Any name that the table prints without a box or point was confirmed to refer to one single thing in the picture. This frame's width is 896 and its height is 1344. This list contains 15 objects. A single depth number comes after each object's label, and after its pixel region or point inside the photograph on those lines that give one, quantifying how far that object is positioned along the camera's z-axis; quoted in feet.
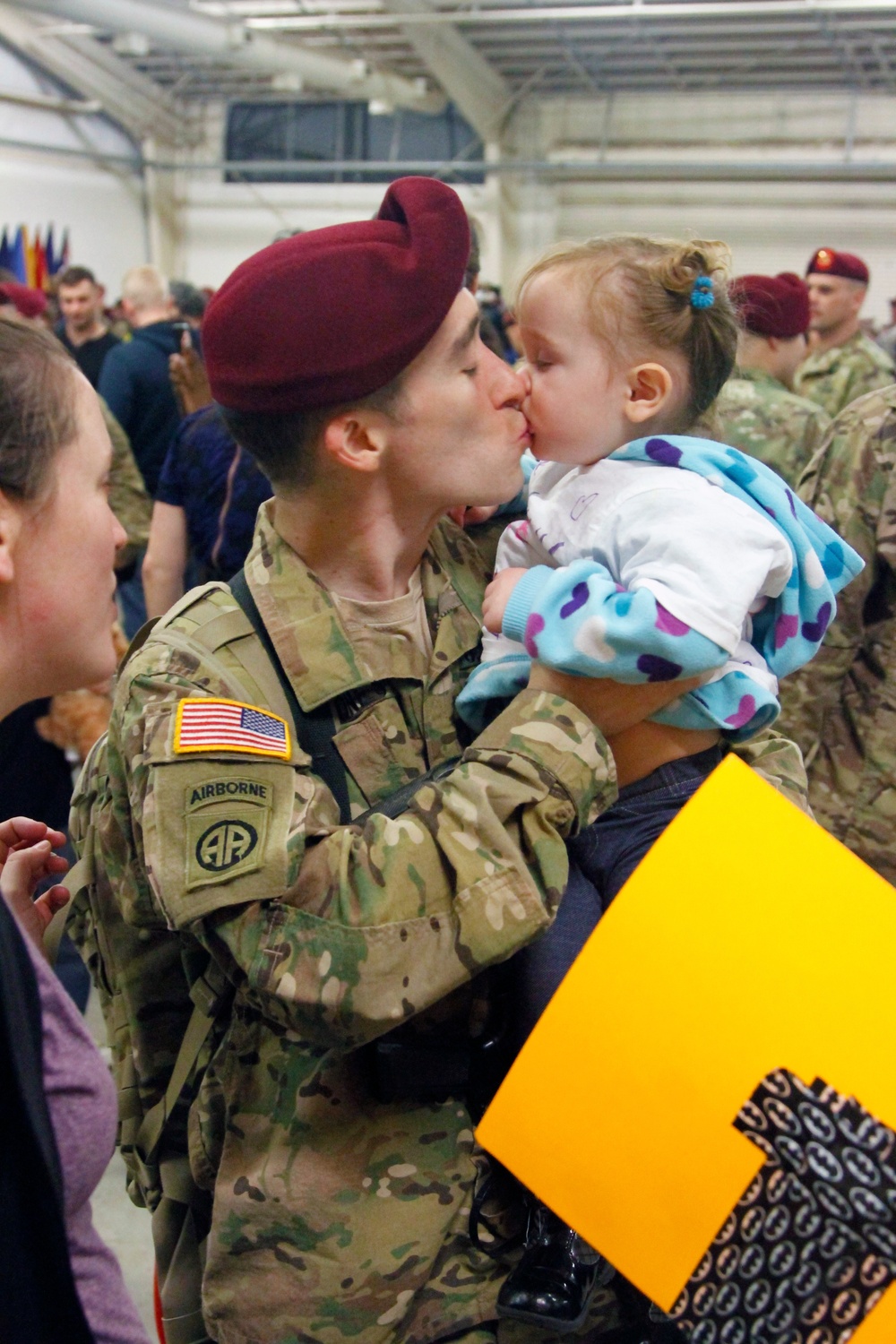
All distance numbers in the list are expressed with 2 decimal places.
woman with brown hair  2.76
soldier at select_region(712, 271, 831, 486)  12.63
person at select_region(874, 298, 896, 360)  27.11
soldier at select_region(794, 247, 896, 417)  18.20
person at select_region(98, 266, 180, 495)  16.81
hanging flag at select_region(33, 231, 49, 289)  43.75
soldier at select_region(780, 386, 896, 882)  8.90
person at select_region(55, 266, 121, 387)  20.62
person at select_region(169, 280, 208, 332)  23.91
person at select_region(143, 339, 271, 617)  10.97
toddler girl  3.99
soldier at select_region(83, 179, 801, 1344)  3.64
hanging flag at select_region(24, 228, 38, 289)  43.32
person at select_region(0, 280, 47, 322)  17.78
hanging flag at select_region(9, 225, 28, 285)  42.63
